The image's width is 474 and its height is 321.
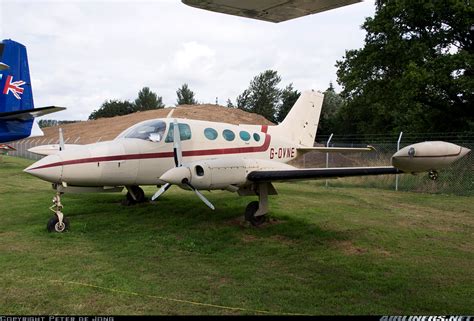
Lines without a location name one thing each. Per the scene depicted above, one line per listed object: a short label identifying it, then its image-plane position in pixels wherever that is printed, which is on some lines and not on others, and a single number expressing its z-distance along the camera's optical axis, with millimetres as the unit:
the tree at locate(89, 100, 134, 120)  91375
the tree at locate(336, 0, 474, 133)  23453
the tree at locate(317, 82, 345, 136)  61162
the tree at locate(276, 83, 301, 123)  72562
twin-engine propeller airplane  8234
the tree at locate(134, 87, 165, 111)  91688
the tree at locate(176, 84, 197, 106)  90625
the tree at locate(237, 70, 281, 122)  77875
